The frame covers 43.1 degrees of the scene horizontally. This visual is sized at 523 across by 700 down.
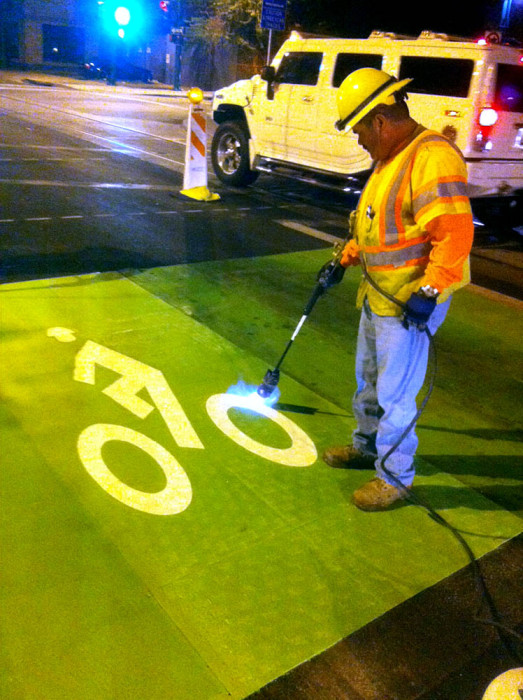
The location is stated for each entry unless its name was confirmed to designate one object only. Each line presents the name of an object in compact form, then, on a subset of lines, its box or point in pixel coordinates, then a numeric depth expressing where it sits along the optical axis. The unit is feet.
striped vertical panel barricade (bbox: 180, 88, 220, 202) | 34.47
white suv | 29.25
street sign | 48.65
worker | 9.86
